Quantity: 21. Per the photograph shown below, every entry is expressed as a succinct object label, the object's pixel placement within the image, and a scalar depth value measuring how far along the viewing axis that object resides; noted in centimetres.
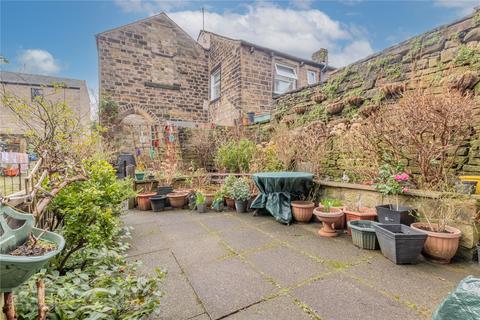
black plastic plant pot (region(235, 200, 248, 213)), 443
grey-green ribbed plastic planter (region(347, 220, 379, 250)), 258
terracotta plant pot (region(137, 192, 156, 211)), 483
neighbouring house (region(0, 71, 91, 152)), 1254
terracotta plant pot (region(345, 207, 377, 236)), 304
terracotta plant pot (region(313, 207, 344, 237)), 304
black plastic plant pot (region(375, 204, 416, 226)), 263
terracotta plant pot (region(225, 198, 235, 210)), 469
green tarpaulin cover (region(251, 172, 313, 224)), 370
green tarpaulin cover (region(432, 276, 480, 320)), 100
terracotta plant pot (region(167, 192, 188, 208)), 484
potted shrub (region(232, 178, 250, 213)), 443
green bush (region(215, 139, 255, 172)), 588
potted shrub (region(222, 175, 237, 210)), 468
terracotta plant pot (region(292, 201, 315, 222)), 361
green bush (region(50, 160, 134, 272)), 186
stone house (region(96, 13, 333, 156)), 875
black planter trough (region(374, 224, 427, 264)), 217
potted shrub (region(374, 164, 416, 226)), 267
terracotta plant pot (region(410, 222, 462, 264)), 219
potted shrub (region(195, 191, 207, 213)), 453
